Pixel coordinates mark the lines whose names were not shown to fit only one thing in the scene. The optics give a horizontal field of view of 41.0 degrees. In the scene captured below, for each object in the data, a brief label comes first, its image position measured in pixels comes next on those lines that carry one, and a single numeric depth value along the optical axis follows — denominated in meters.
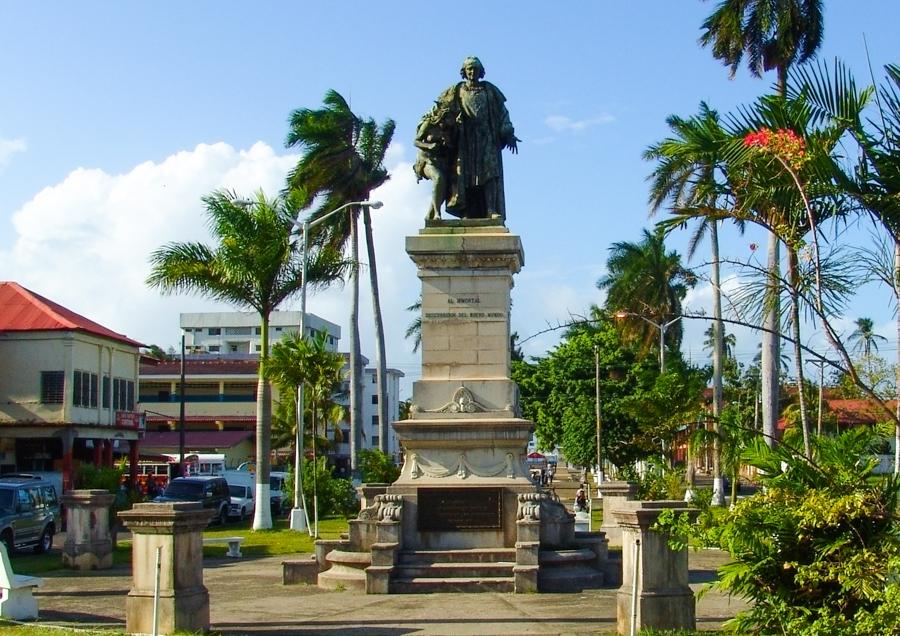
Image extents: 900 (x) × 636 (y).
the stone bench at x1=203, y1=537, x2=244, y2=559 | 24.09
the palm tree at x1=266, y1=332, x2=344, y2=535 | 29.92
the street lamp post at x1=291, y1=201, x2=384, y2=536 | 31.20
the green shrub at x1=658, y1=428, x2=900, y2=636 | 9.20
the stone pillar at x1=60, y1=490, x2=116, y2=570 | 21.91
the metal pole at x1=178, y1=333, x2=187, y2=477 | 52.10
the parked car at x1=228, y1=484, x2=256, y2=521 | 41.59
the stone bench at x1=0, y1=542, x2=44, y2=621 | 14.10
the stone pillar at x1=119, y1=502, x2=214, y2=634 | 12.43
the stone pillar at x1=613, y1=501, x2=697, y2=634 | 12.10
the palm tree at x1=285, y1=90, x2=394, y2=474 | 43.81
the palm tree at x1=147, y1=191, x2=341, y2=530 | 32.94
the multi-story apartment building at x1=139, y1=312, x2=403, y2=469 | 76.56
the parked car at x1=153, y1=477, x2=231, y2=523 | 37.25
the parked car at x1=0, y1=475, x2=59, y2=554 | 25.38
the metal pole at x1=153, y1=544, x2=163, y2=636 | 11.65
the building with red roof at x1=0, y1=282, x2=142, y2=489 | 47.88
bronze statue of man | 18.20
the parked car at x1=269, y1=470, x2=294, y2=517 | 43.97
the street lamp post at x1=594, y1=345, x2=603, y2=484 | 54.97
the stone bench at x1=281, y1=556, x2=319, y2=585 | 17.39
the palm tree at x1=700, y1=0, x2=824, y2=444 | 34.38
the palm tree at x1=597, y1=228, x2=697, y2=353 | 61.44
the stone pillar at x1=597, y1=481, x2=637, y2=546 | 24.89
